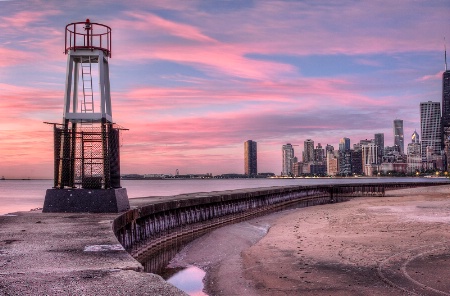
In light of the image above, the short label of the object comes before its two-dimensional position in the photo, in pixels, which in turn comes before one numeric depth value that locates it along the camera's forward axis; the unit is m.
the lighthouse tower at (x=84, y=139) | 17.58
